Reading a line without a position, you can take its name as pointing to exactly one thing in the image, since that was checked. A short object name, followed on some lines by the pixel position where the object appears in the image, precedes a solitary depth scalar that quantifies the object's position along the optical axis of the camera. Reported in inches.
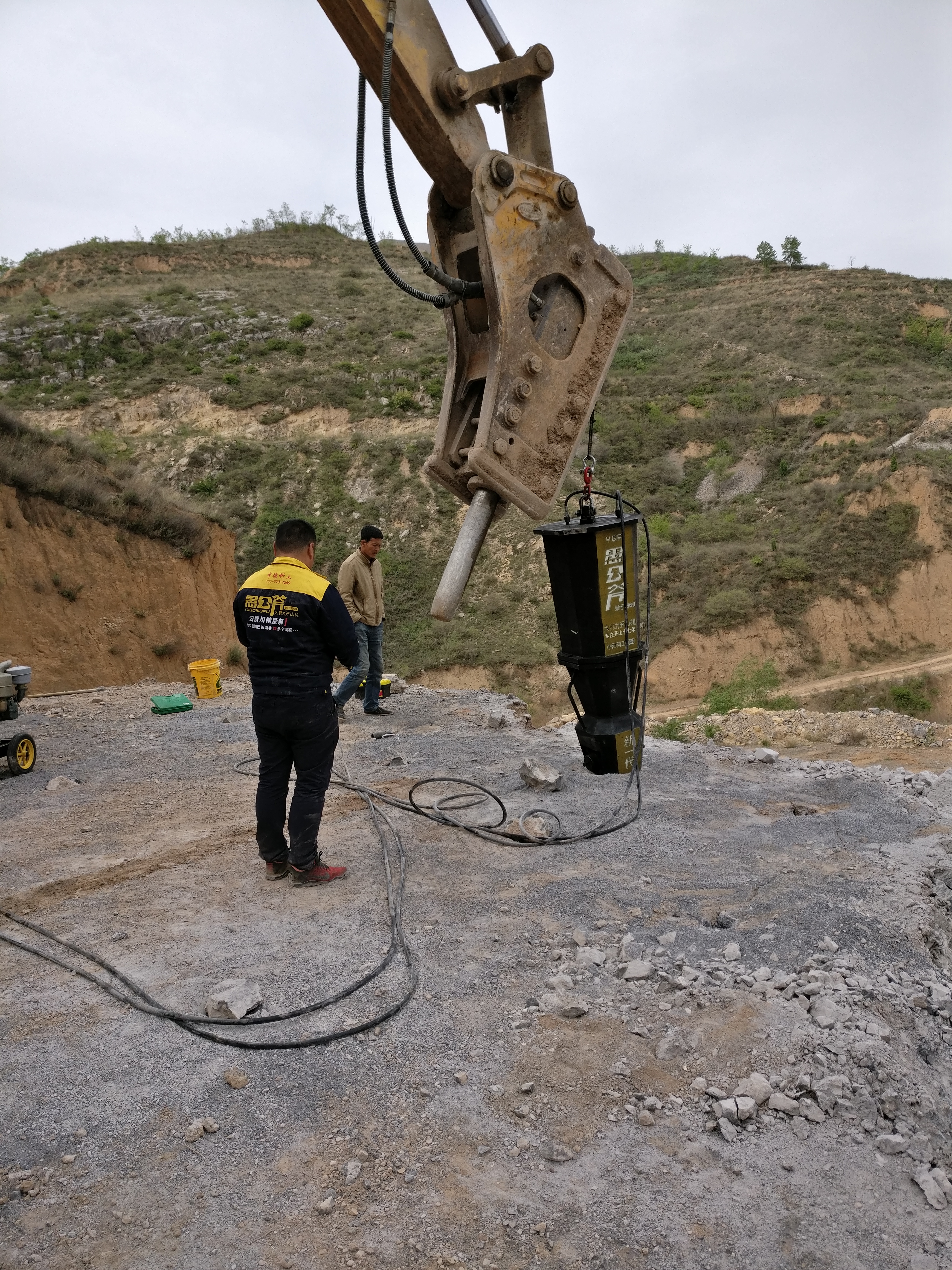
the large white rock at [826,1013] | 123.3
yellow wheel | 279.1
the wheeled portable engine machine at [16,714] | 279.4
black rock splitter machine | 169.0
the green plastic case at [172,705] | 392.2
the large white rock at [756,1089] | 108.3
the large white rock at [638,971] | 138.3
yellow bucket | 444.8
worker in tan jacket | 332.5
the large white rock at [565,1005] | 127.7
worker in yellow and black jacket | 172.1
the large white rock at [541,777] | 249.9
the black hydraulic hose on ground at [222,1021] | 120.6
